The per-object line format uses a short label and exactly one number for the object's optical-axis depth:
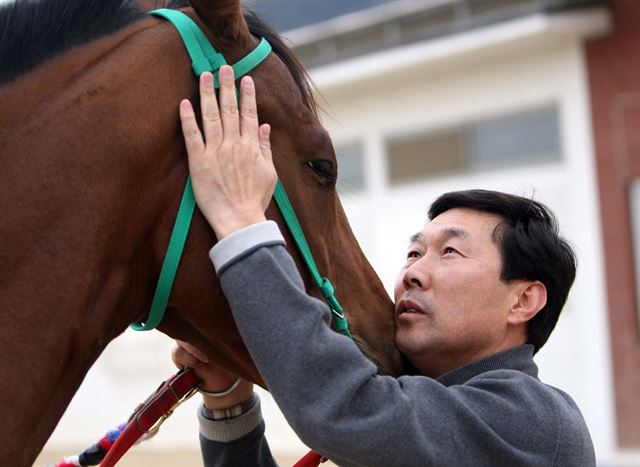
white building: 9.65
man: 2.43
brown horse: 2.38
